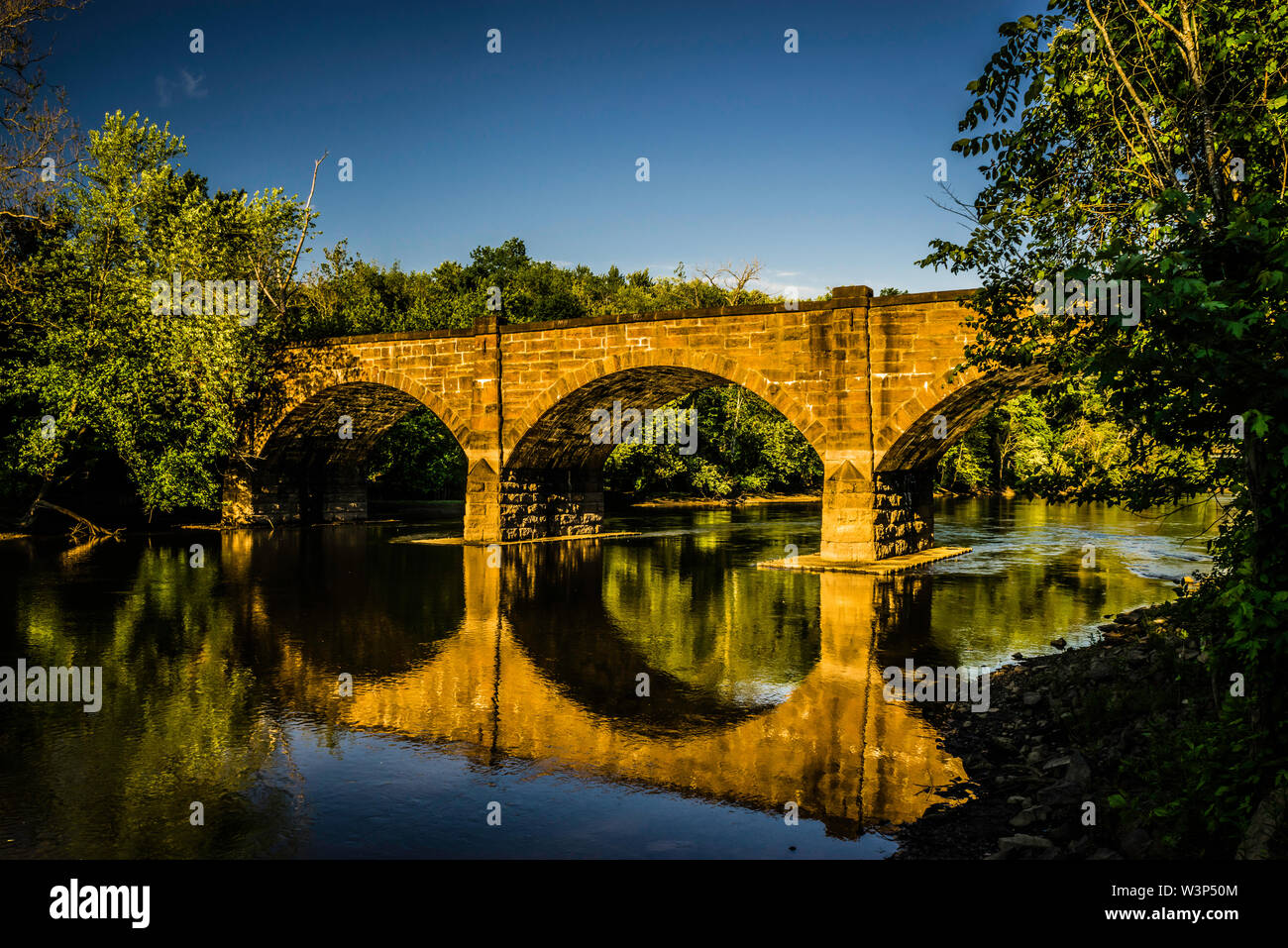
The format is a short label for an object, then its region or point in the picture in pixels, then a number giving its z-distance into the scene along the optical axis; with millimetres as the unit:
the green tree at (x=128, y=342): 23391
